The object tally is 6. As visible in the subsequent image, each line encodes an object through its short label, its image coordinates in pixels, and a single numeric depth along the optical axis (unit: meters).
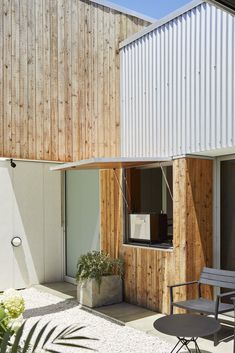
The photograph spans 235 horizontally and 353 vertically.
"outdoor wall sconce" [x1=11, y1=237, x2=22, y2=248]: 7.86
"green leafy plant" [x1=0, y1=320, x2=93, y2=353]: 1.27
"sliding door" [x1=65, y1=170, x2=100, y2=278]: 7.93
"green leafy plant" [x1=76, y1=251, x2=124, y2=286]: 6.62
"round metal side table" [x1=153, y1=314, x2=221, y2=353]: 3.86
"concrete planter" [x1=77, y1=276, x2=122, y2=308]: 6.54
